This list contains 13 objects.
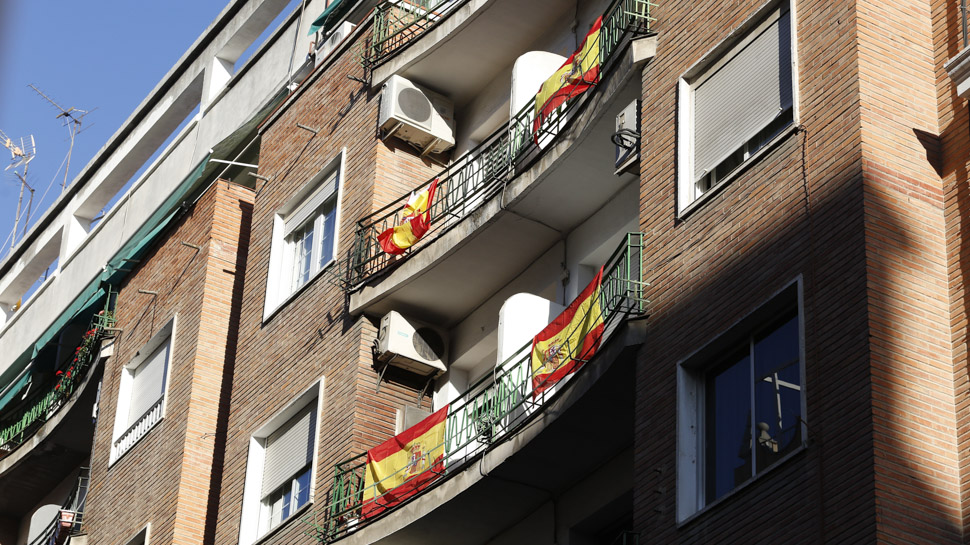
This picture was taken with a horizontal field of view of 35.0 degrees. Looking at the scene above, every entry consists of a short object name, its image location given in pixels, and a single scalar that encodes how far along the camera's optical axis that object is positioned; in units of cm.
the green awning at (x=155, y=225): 2655
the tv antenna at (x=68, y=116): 4044
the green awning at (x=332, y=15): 2470
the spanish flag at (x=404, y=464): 1778
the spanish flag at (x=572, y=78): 1762
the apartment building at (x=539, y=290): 1222
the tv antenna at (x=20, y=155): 4262
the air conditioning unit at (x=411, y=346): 1984
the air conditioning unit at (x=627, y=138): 1605
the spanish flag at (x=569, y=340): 1549
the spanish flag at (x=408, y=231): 2008
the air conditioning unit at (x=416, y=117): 2166
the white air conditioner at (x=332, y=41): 2486
